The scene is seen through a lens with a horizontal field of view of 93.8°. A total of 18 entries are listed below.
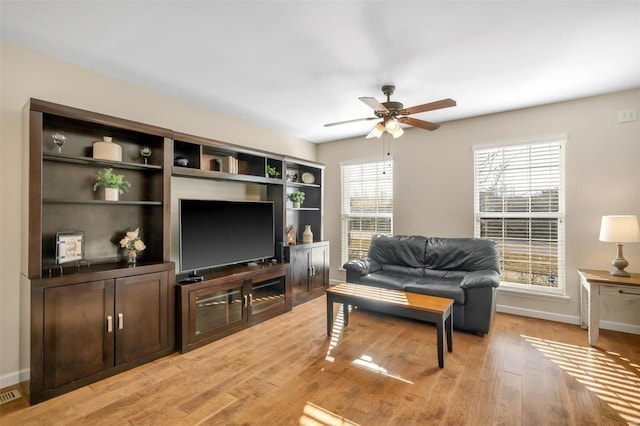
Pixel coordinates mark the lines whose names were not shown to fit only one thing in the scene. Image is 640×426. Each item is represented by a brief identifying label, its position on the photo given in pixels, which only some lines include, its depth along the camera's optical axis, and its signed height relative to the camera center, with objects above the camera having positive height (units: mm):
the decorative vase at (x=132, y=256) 2793 -398
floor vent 2184 -1357
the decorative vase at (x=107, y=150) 2604 +559
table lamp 2951 -183
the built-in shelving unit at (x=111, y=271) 2191 -478
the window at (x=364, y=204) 5027 +170
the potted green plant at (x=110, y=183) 2660 +272
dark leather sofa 3286 -752
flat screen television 3150 -225
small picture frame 2408 -276
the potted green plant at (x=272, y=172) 4207 +595
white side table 2891 -717
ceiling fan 2650 +968
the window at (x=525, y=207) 3730 +88
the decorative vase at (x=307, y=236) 4832 -363
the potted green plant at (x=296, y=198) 4762 +248
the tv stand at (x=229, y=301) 2955 -1004
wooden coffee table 2682 -878
